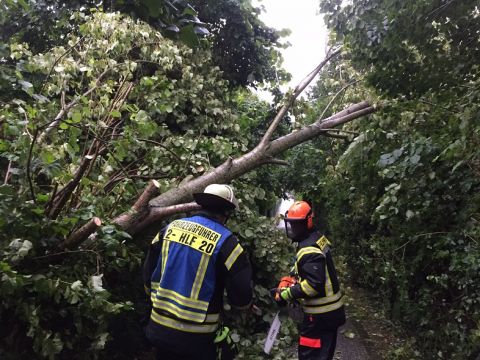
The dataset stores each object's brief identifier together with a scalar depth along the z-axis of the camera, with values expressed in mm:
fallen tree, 3092
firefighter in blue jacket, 2180
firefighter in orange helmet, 2920
